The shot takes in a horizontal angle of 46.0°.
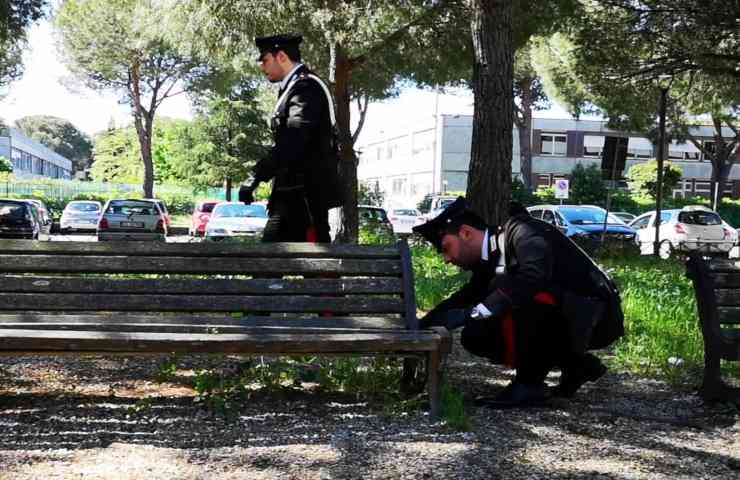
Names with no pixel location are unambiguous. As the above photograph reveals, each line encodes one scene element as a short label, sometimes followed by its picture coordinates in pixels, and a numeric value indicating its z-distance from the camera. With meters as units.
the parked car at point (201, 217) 27.14
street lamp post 18.00
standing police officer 4.68
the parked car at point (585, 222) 23.44
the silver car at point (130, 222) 23.88
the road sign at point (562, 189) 31.47
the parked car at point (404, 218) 34.56
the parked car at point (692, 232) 24.02
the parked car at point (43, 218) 25.24
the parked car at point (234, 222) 20.83
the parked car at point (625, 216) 34.16
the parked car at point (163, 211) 24.95
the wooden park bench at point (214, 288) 4.21
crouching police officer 4.07
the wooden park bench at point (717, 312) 4.46
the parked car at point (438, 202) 36.31
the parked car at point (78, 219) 31.62
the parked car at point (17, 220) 23.02
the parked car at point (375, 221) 23.72
